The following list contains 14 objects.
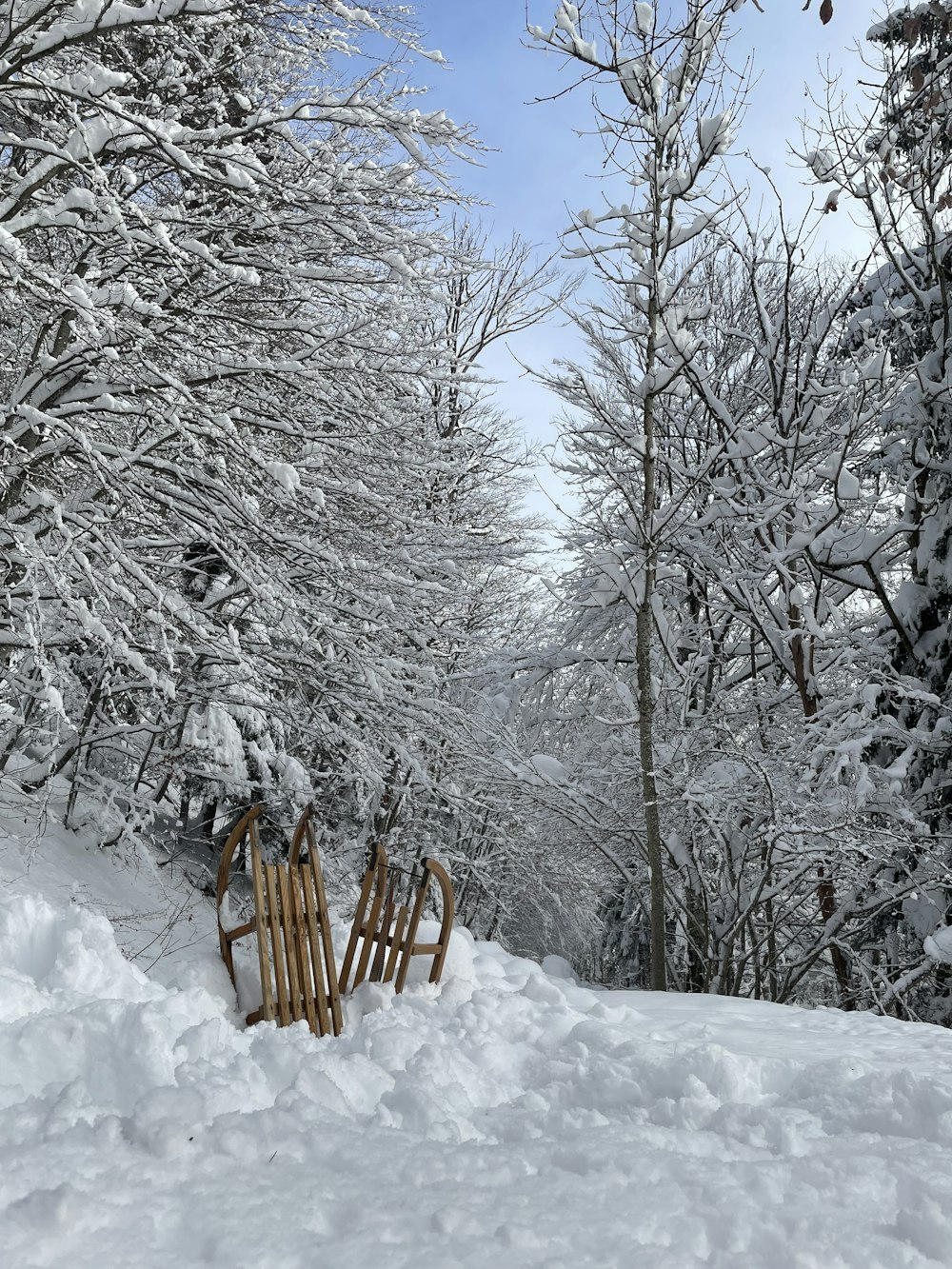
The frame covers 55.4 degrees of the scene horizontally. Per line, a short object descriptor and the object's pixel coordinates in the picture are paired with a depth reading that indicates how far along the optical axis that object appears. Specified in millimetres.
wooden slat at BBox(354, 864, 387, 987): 4578
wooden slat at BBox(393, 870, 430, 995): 4543
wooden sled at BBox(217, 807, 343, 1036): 4027
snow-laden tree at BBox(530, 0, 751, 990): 6992
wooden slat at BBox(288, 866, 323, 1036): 4043
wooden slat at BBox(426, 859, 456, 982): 4633
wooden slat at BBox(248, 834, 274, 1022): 3980
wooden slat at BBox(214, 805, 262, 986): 4348
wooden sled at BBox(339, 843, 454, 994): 4566
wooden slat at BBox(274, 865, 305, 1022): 4016
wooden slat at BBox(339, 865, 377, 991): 4441
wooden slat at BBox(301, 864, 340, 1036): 4066
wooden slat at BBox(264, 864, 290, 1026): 3981
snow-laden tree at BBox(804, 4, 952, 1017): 6957
